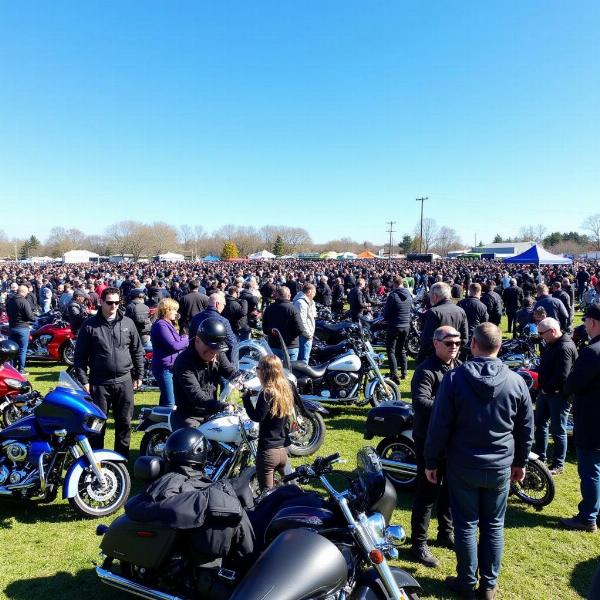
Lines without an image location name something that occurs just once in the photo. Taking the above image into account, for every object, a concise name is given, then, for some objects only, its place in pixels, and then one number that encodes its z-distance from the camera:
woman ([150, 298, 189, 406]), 5.96
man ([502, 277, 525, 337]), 13.78
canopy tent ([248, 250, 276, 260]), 65.47
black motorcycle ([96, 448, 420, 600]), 2.11
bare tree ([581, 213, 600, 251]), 94.62
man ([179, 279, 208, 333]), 9.87
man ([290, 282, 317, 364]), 8.58
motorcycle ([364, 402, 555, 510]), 4.55
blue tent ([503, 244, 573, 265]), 24.50
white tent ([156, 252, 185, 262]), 66.85
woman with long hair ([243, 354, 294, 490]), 3.74
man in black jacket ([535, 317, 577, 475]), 4.80
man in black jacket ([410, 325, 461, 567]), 3.65
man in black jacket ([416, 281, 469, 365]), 5.92
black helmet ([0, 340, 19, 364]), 5.57
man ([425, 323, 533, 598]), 3.04
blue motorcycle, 4.03
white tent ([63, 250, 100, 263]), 76.81
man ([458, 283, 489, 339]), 8.91
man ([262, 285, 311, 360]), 8.23
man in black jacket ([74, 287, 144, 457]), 4.87
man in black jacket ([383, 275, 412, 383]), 8.73
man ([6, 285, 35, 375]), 9.06
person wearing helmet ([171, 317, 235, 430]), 4.17
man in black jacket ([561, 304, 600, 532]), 3.93
